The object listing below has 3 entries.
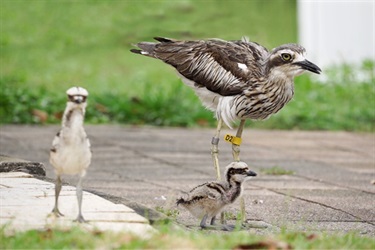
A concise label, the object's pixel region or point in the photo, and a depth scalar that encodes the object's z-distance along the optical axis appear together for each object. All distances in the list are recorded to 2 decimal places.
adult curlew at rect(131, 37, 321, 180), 14.18
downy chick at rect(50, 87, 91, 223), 11.24
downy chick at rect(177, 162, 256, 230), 12.73
